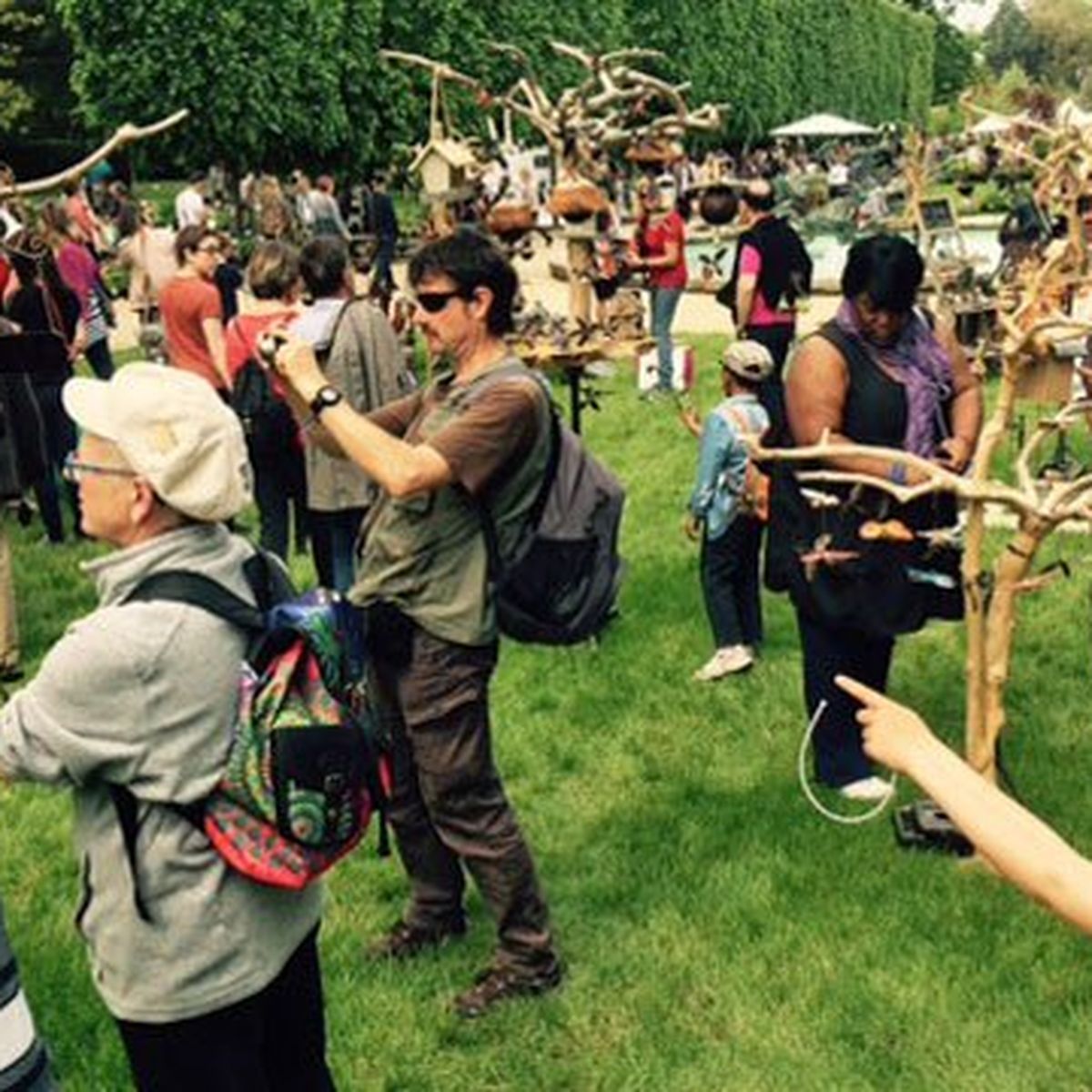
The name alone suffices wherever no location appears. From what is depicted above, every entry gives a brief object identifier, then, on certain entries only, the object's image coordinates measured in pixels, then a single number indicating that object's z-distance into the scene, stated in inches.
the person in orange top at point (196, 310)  300.7
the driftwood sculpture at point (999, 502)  158.7
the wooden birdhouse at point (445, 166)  493.0
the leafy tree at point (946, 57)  3459.6
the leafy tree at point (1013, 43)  4783.5
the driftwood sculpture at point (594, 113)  418.6
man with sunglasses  135.1
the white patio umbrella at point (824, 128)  1556.3
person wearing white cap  96.0
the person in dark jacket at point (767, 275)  372.8
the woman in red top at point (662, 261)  470.0
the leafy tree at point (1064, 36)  4365.2
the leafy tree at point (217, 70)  962.1
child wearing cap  233.0
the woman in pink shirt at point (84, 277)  374.6
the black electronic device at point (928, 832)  184.9
